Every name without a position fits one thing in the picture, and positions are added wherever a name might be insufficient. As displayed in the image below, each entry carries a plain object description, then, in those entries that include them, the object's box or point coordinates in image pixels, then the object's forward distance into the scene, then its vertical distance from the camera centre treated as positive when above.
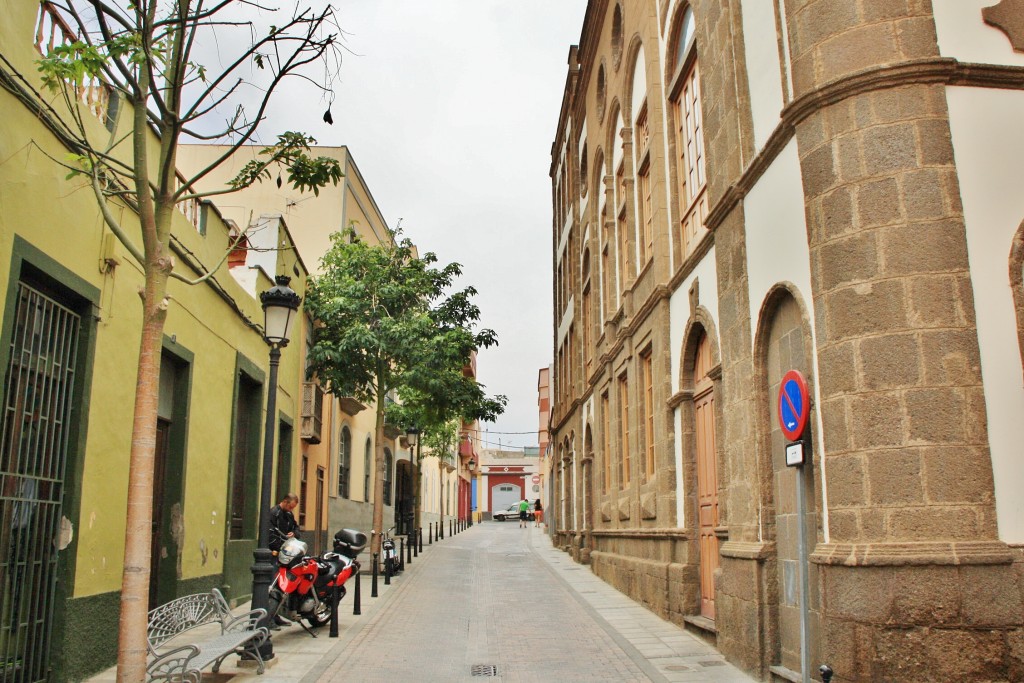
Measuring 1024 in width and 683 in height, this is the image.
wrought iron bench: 6.59 -1.03
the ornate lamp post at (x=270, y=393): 8.80 +1.32
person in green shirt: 49.64 +0.11
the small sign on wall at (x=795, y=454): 6.45 +0.41
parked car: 67.44 -0.06
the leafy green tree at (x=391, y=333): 19.05 +3.98
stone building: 6.22 +1.48
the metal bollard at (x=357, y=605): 12.48 -1.26
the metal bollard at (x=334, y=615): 10.66 -1.18
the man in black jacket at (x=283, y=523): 11.57 -0.09
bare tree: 5.70 +2.73
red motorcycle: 10.70 -0.82
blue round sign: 6.53 +0.79
